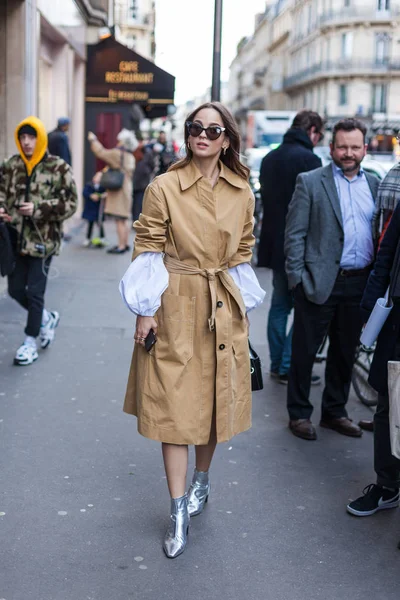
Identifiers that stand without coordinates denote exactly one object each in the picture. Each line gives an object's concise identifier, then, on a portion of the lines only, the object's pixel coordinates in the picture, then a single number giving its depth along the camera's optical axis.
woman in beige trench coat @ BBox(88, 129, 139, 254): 13.84
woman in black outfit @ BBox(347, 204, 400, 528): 4.16
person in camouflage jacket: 6.74
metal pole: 10.11
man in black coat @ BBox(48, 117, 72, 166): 12.59
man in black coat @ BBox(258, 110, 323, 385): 6.64
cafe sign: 20.91
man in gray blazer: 5.33
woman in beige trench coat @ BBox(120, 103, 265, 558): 3.70
